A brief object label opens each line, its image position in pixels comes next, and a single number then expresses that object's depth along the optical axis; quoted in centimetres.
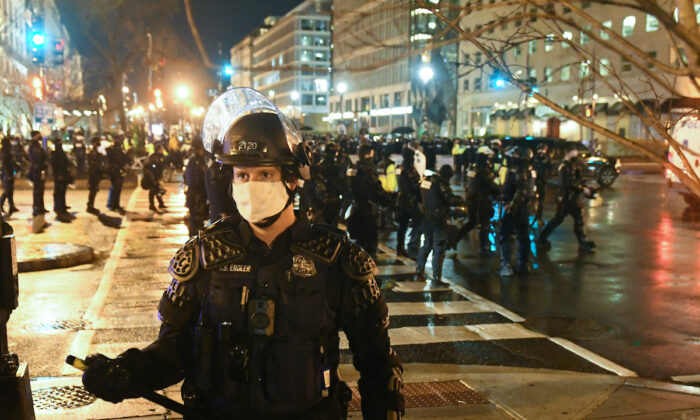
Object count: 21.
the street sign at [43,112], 2561
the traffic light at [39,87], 2737
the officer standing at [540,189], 1468
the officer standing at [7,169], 1730
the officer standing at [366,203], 1175
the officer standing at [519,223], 1137
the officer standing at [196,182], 1241
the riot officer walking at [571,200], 1355
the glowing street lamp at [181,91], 5791
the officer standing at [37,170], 1684
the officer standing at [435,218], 1067
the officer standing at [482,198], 1290
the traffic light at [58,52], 3353
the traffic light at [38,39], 2255
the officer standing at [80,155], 3050
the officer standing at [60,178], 1700
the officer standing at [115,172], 1873
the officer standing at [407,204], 1253
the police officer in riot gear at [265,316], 269
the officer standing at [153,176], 1848
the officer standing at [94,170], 1844
